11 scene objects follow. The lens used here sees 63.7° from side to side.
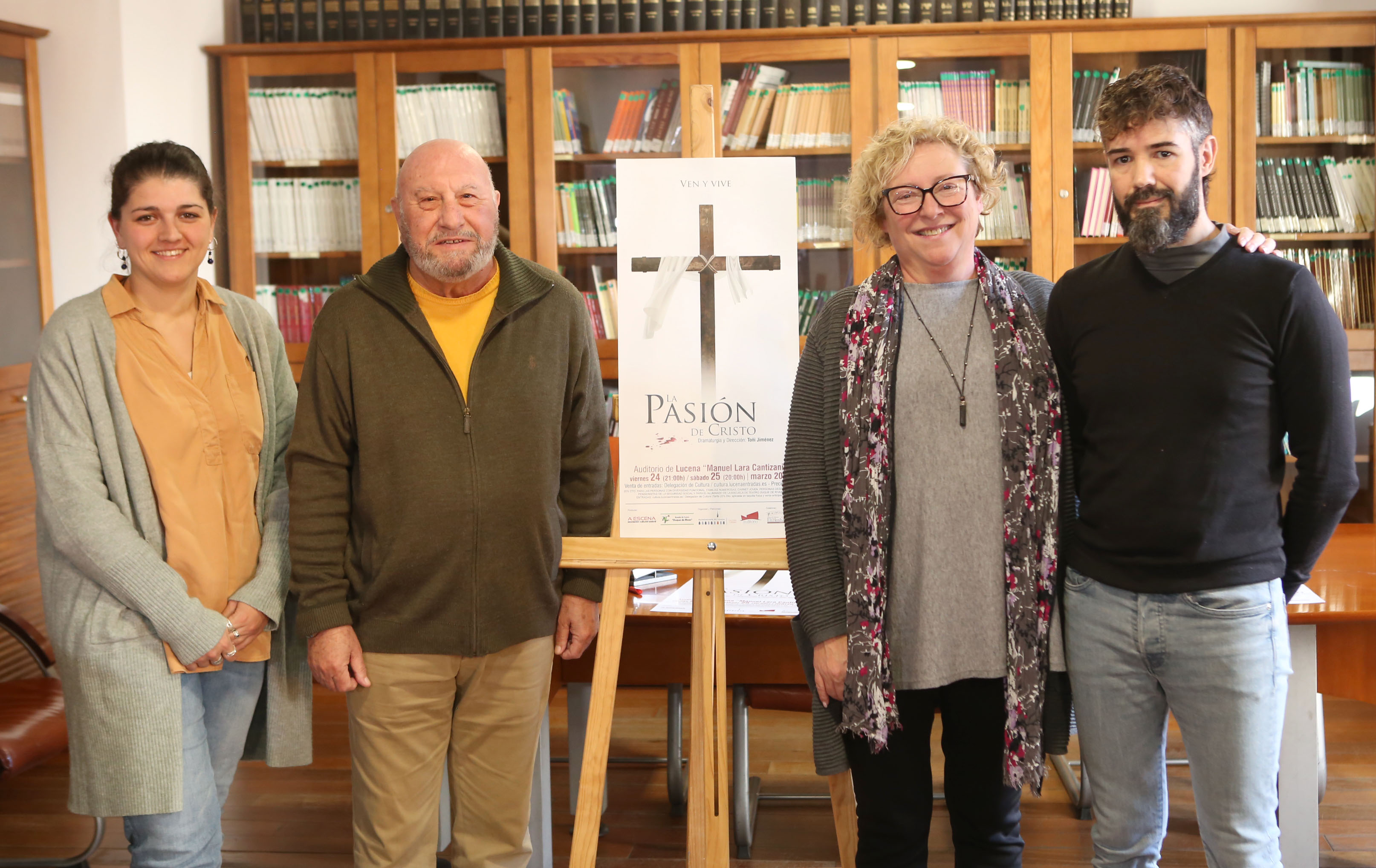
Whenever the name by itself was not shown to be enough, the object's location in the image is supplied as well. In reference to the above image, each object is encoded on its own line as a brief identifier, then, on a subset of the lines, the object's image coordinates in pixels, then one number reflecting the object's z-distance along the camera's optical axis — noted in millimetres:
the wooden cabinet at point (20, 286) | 3494
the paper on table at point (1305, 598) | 2346
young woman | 1806
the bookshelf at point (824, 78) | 3848
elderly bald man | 1841
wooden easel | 1944
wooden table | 2281
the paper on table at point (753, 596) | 2494
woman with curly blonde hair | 1676
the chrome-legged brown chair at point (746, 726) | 2713
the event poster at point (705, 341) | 1979
